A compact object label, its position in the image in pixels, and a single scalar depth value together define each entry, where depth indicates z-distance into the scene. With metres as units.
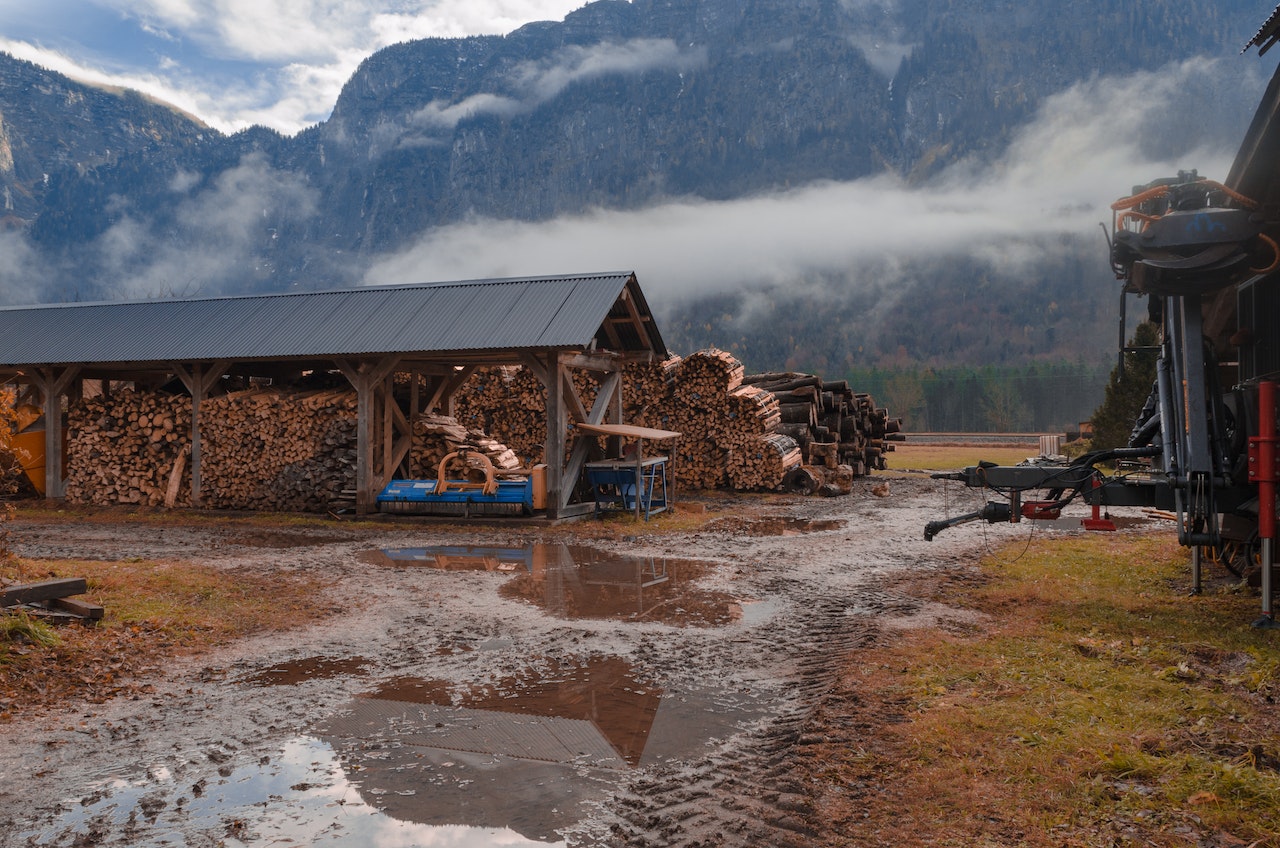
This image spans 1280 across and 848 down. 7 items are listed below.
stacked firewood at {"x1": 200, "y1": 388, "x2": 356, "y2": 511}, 17.72
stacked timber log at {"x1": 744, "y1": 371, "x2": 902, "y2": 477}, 23.81
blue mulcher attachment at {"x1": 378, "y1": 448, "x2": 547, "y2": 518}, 16.06
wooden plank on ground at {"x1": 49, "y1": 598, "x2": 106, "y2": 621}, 7.54
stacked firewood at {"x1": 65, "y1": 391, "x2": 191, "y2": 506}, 19.05
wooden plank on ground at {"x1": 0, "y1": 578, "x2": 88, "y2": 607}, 7.19
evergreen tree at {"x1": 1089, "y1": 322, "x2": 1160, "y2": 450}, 26.95
